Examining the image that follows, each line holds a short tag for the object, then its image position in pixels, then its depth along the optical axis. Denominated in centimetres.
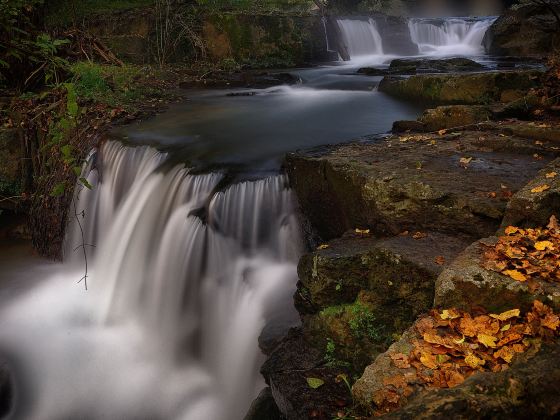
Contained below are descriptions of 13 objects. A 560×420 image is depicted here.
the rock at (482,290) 243
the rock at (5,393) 448
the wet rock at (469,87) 758
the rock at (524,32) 1428
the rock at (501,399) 180
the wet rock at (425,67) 1152
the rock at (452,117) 648
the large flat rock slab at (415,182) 387
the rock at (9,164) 750
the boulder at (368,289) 334
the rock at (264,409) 336
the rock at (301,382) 297
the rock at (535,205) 320
